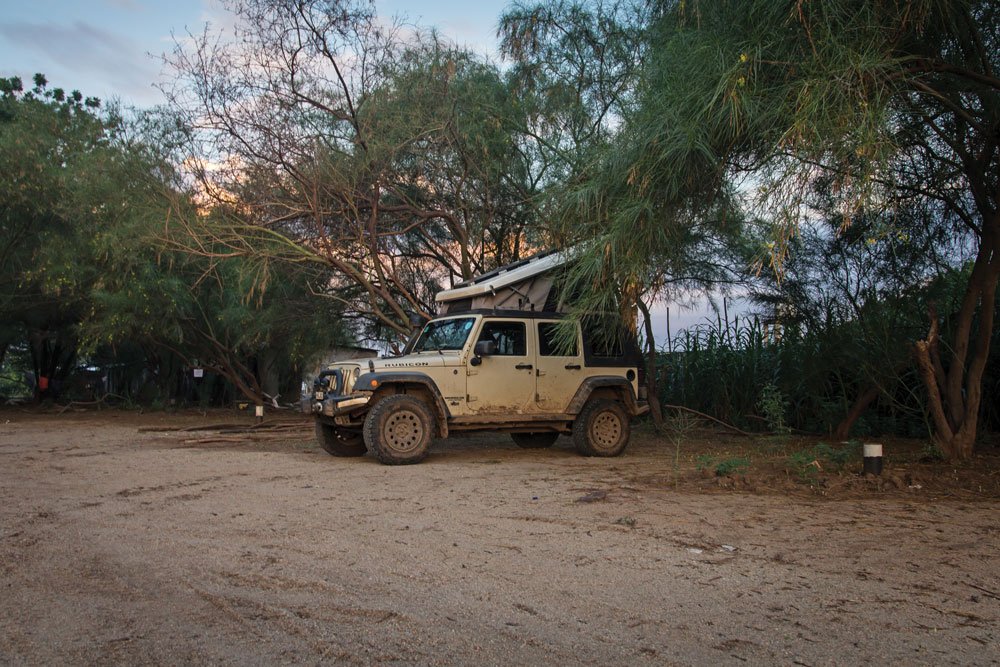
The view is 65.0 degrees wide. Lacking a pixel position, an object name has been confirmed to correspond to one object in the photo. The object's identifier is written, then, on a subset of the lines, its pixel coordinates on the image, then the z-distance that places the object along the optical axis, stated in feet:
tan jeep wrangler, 33.73
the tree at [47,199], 55.01
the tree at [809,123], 21.43
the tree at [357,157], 42.27
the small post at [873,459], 26.58
